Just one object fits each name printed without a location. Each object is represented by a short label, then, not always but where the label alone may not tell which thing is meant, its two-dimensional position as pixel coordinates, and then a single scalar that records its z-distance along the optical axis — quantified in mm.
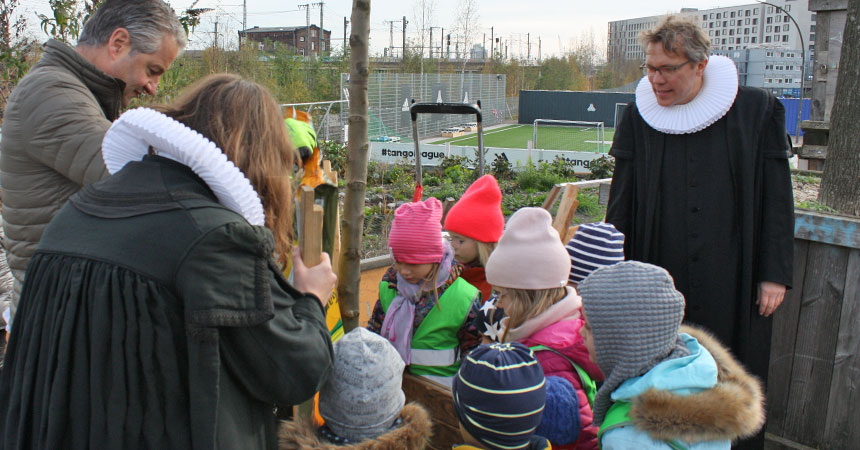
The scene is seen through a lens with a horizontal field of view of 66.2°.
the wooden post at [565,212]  2824
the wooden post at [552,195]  3309
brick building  80312
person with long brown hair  1210
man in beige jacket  2014
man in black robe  2641
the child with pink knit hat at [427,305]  2553
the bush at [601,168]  12086
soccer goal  25484
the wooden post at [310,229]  1540
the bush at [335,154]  10180
